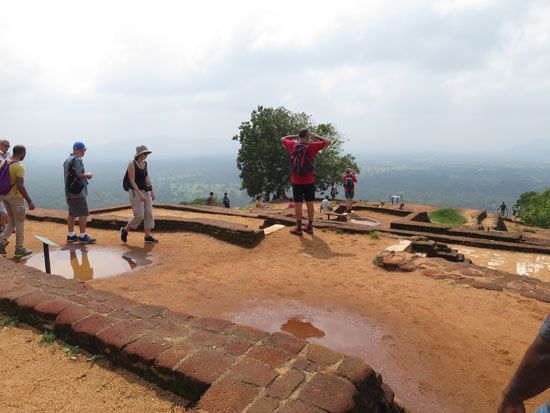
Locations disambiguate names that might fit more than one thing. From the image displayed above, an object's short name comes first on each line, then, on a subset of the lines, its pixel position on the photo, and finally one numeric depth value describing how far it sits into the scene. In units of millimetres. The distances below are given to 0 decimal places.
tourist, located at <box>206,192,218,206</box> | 23814
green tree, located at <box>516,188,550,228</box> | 31528
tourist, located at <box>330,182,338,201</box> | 29766
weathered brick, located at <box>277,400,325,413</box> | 2258
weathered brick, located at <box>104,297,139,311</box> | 3557
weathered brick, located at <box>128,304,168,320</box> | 3425
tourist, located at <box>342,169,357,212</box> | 16797
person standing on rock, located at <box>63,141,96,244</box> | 6992
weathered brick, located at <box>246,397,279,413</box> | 2273
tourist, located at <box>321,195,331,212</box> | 16159
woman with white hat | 7230
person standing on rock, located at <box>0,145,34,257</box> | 6281
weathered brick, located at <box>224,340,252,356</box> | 2850
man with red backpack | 7875
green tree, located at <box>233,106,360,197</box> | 35719
